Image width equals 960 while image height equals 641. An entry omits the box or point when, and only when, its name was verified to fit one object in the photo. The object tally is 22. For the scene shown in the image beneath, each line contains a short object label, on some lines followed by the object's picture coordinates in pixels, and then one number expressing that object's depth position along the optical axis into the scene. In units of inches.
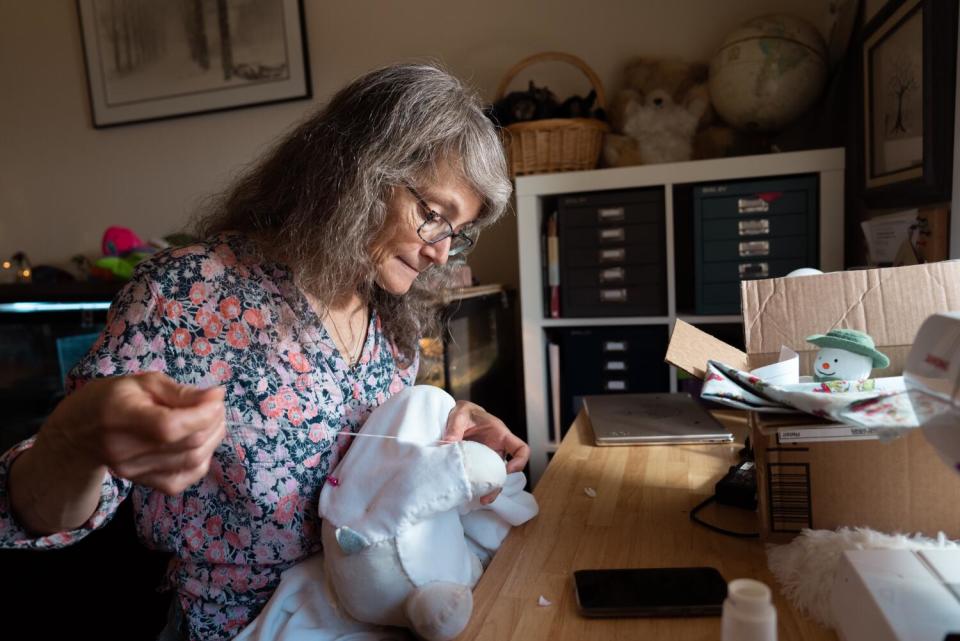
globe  66.5
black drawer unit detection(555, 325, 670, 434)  72.2
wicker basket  71.6
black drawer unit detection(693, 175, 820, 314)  65.4
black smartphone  24.5
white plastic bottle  16.2
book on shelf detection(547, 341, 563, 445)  76.4
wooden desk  24.1
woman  33.6
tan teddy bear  73.4
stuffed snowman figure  29.8
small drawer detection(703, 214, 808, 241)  65.7
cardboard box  26.9
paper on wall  53.2
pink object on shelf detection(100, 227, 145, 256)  93.7
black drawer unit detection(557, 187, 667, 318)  70.3
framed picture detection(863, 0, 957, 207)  45.7
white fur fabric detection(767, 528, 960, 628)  24.1
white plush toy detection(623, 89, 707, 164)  73.4
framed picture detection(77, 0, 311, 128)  92.3
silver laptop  44.3
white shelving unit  64.3
